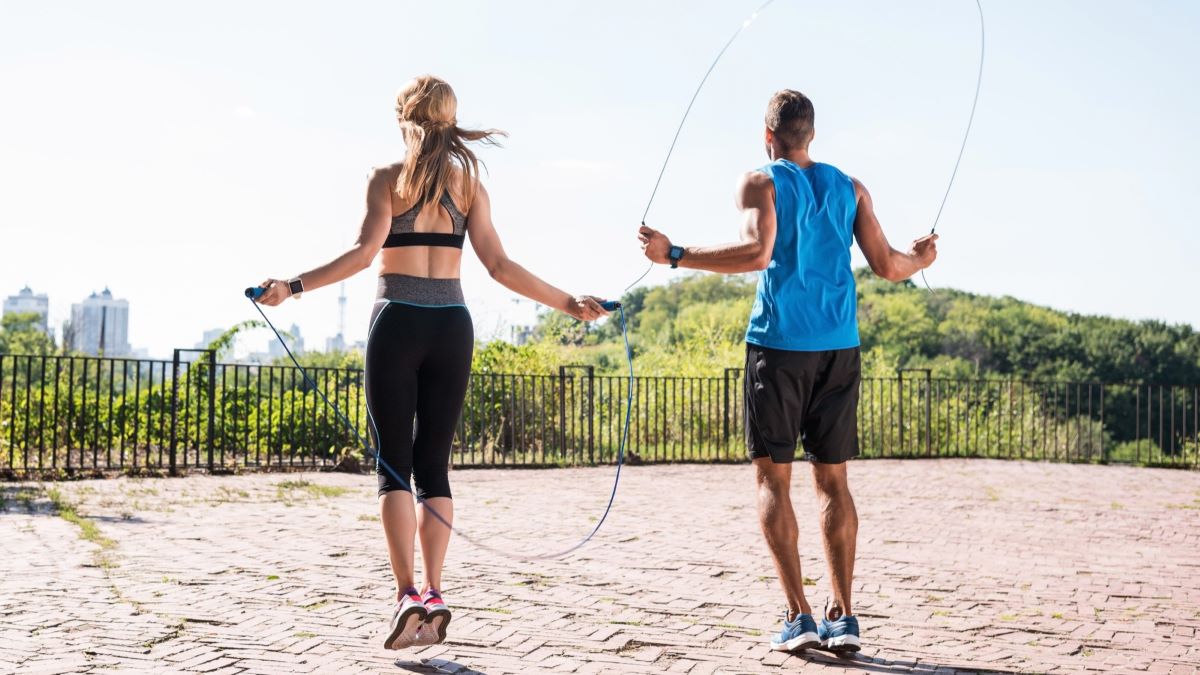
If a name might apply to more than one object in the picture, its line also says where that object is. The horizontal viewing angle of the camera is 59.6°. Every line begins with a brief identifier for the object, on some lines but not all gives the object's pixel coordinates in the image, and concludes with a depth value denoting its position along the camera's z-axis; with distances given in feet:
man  12.56
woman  11.77
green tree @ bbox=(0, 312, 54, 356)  154.66
